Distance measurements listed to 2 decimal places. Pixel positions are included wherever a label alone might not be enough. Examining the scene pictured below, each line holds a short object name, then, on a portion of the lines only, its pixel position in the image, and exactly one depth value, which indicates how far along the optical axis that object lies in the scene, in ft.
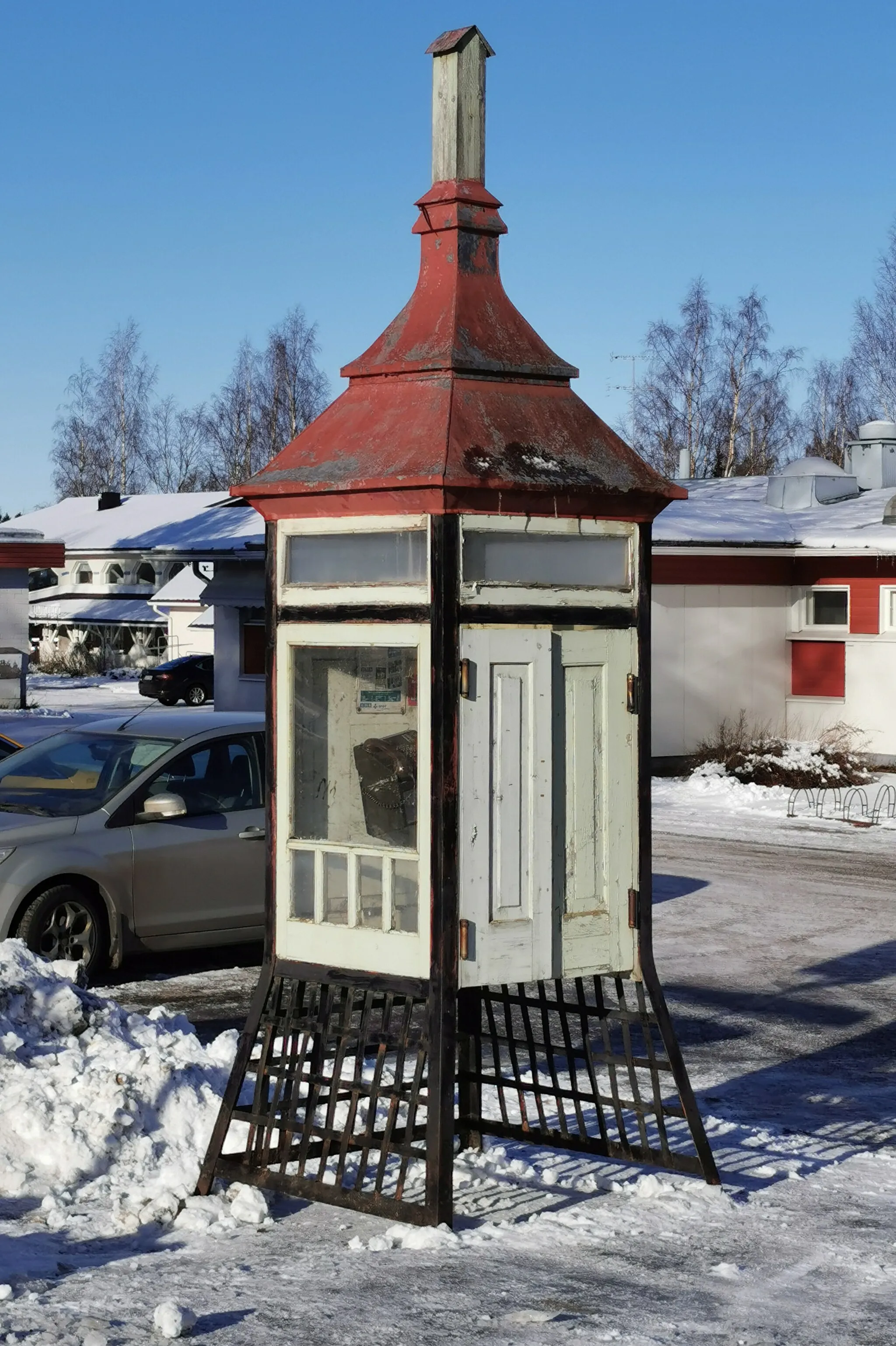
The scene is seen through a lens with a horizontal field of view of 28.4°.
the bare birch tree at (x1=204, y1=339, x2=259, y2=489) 277.64
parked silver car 36.73
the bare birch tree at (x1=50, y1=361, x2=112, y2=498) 298.97
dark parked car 150.20
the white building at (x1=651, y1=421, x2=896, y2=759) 84.53
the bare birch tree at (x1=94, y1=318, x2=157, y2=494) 289.74
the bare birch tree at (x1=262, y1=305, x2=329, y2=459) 266.98
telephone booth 21.44
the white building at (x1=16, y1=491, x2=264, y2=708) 190.19
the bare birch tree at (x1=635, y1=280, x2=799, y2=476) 221.46
